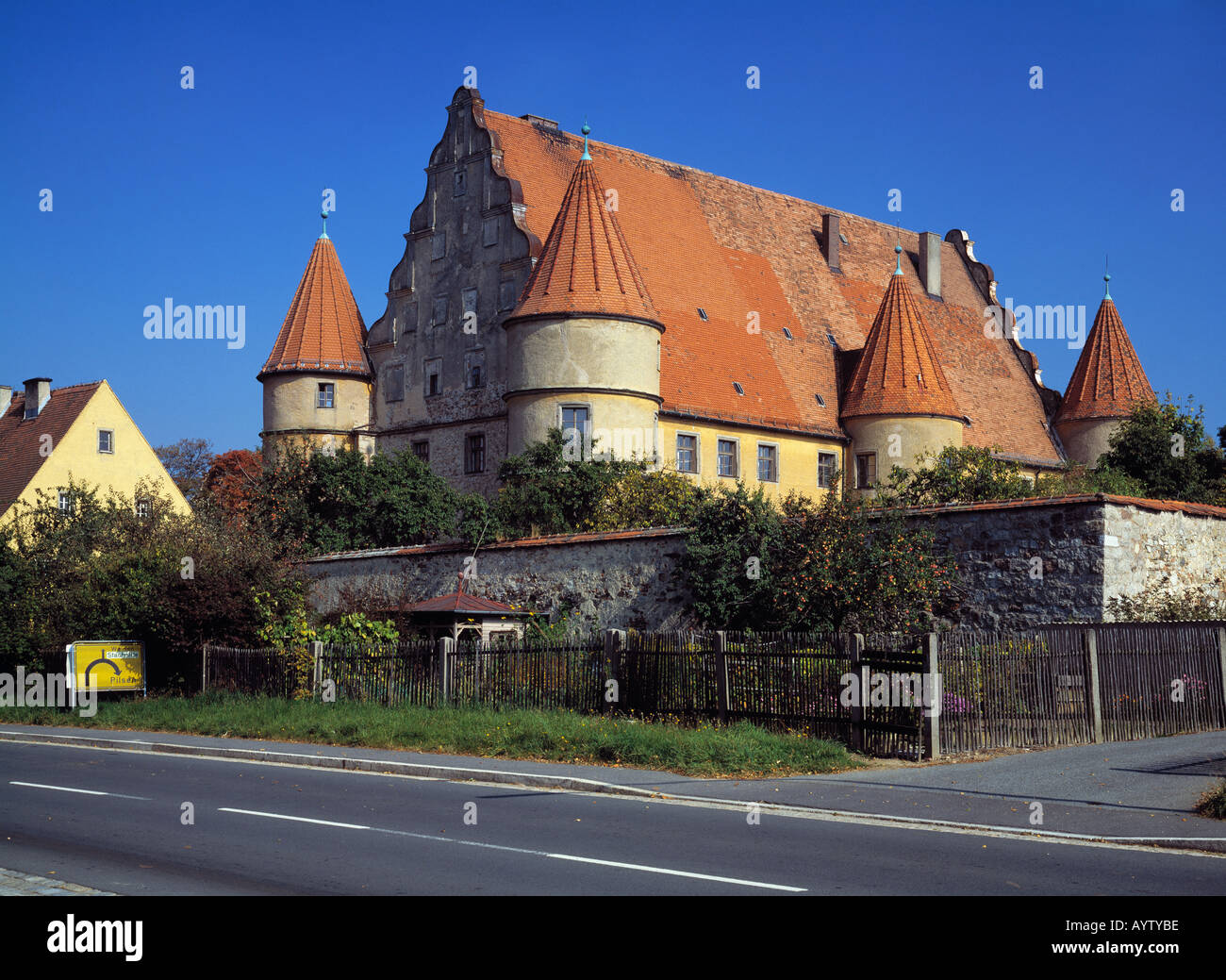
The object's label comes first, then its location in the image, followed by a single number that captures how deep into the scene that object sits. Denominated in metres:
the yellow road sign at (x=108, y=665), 27.39
